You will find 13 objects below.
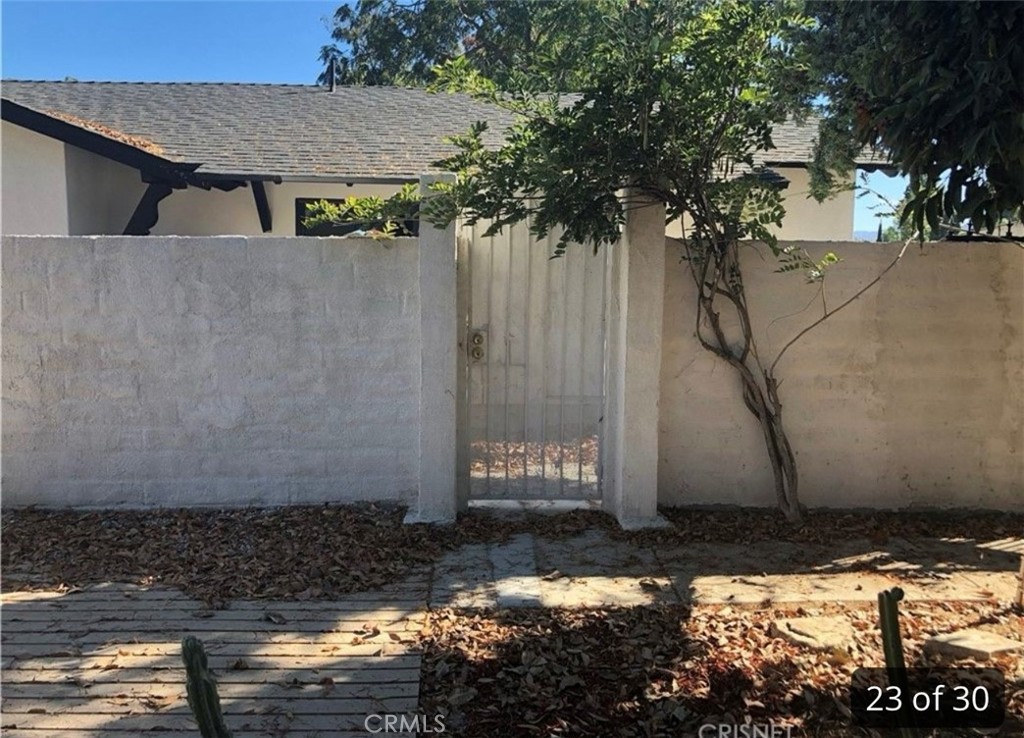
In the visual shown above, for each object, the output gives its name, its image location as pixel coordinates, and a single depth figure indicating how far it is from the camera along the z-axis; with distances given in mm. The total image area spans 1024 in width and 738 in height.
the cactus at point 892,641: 2412
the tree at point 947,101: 3369
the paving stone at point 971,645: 3381
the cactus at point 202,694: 2283
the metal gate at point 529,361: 5449
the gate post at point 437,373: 5129
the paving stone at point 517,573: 4188
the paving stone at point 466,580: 4156
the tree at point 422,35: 20828
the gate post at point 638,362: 5129
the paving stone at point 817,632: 3581
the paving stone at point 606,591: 4141
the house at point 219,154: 8945
